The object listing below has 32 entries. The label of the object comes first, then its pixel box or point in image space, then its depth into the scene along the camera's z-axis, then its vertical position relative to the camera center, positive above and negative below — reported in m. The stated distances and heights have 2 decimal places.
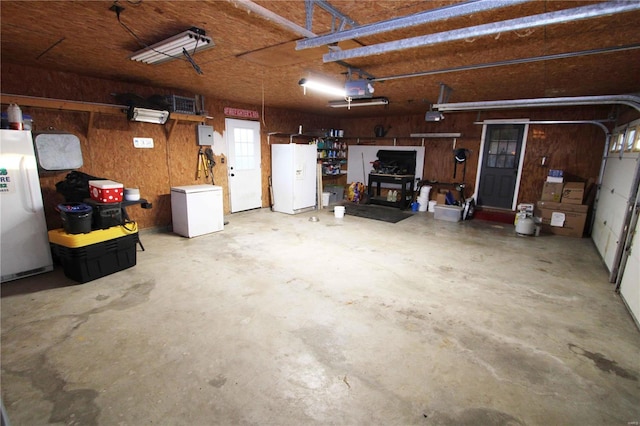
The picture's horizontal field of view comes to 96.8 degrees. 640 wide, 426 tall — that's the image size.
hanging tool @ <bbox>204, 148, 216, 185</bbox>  5.56 -0.06
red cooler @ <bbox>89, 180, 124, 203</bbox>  3.30 -0.44
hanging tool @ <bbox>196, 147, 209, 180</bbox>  5.49 -0.14
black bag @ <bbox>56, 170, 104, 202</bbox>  3.52 -0.43
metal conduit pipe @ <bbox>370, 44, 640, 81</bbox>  2.43 +1.00
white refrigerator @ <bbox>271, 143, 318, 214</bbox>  6.50 -0.42
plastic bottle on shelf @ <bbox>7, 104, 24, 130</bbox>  3.08 +0.36
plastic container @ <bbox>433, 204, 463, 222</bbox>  6.25 -1.14
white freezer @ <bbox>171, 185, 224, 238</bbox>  4.66 -0.90
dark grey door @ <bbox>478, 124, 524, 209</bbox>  6.28 -0.04
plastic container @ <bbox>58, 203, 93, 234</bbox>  3.05 -0.70
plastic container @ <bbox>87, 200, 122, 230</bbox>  3.29 -0.70
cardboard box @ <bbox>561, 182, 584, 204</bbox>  5.14 -0.51
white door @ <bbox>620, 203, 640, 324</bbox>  2.64 -1.13
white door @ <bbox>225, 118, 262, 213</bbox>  6.05 -0.16
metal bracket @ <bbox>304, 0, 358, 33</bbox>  1.80 +0.96
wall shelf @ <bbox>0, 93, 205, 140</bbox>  3.31 +0.61
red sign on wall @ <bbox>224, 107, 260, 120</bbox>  5.83 +0.92
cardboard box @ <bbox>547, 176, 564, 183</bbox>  5.35 -0.29
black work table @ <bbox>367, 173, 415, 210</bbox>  7.31 -0.72
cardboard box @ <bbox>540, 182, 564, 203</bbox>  5.32 -0.52
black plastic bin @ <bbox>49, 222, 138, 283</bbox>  3.09 -1.10
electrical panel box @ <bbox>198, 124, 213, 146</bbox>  5.36 +0.40
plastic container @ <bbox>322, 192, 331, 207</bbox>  7.43 -1.02
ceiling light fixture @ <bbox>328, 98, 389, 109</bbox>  4.86 +1.02
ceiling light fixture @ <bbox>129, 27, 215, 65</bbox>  2.33 +0.97
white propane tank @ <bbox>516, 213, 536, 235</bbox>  5.21 -1.14
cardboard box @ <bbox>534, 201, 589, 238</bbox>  5.12 -0.97
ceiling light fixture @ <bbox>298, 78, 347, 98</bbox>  3.42 +0.90
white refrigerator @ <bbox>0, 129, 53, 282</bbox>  3.00 -0.62
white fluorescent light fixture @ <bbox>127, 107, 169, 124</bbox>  4.18 +0.59
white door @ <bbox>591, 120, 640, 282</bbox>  3.42 -0.44
